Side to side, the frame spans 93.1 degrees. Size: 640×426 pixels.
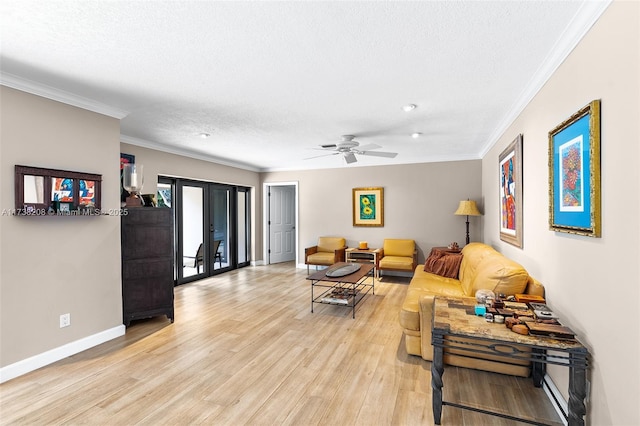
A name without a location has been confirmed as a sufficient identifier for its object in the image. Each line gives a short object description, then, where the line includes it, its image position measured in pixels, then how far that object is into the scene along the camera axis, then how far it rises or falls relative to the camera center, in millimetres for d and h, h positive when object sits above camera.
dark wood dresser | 3459 -603
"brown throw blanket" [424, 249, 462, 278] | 4348 -799
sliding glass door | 5535 -330
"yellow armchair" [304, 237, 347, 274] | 6336 -898
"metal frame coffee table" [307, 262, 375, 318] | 4035 -1186
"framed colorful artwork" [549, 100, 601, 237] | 1588 +210
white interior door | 7707 -343
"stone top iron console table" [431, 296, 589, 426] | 1611 -778
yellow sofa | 2496 -920
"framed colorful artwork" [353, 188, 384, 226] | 6508 +86
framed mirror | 2529 +194
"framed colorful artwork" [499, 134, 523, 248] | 2961 +179
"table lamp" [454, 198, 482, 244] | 5148 +13
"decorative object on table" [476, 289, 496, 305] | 2322 -671
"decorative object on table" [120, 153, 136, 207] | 3600 +517
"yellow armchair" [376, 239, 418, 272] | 5625 -919
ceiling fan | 4137 +871
